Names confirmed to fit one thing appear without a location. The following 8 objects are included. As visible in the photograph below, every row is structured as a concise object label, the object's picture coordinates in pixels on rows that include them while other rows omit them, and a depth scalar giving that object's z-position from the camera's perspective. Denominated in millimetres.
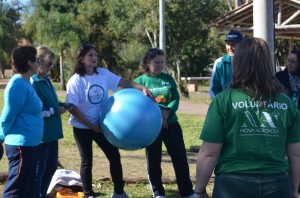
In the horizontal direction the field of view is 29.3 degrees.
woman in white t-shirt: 6355
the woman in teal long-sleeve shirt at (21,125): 5164
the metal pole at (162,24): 17944
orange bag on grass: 6711
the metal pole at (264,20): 6766
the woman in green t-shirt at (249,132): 3504
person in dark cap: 6465
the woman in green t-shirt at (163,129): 6672
